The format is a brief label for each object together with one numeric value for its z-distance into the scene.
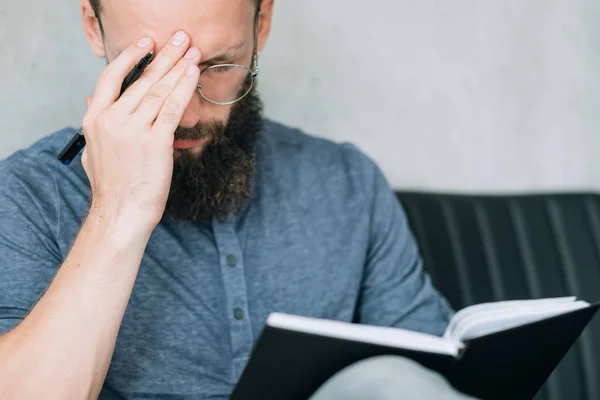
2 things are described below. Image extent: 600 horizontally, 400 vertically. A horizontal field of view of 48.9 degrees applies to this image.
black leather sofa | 1.60
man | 0.92
